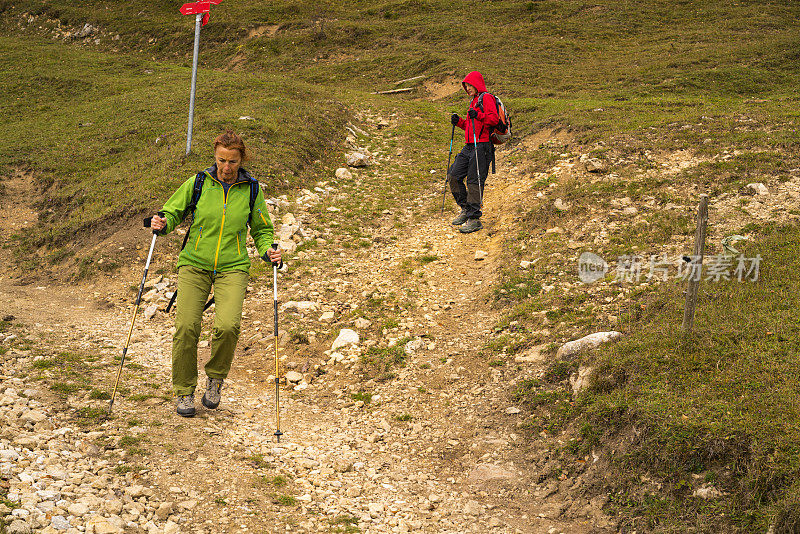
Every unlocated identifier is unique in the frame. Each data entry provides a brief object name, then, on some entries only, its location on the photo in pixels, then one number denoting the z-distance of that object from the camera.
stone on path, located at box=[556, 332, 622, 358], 6.98
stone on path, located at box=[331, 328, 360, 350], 8.84
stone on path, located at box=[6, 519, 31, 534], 3.93
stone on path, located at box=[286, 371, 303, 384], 8.22
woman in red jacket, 11.41
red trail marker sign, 13.70
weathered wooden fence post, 6.11
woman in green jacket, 6.20
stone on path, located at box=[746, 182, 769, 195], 9.96
